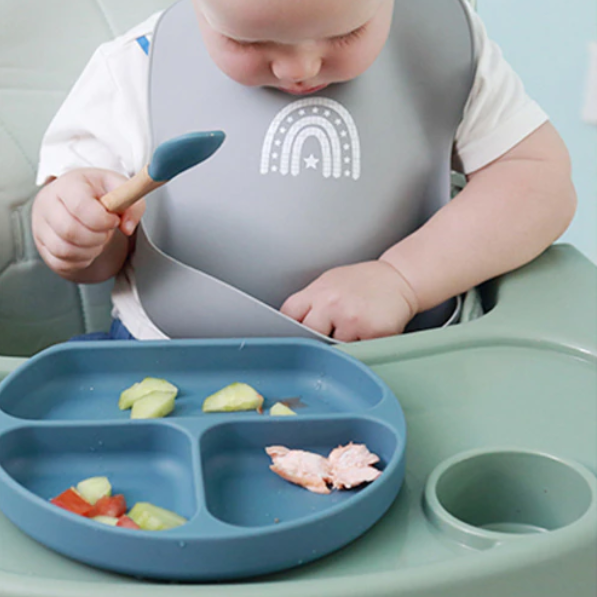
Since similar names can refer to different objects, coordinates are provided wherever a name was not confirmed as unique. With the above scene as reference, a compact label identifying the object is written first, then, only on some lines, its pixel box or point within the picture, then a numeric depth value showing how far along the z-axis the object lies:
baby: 1.23
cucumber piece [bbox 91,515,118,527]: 1.07
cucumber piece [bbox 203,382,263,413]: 1.16
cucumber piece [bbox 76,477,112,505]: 1.09
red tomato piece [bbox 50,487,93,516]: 1.08
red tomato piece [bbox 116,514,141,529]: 1.06
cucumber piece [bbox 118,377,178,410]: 1.17
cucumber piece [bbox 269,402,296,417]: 1.15
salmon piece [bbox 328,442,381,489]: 1.09
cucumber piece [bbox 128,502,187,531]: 1.07
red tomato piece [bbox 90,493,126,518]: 1.08
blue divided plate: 1.04
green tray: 1.05
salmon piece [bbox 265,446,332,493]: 1.10
